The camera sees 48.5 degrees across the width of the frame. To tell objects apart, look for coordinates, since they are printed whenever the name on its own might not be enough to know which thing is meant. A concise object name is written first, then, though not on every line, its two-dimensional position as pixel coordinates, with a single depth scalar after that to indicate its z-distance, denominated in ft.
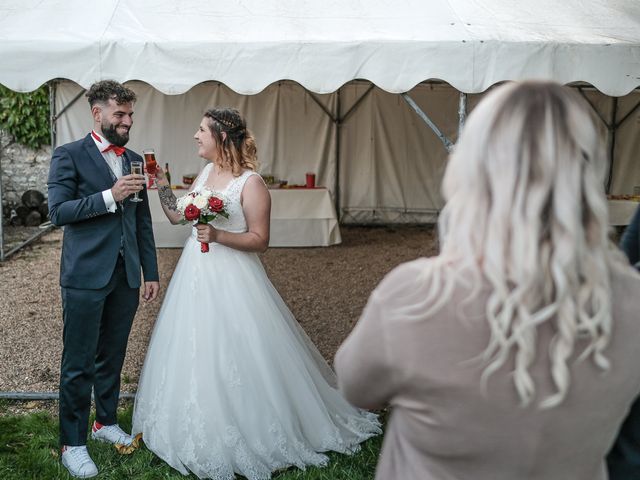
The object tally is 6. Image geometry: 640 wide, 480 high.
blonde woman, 3.92
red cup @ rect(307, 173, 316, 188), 34.45
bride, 11.93
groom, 11.48
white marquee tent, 15.33
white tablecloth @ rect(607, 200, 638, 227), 31.96
